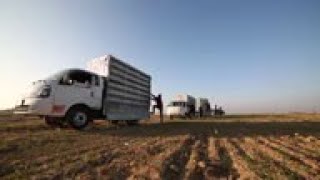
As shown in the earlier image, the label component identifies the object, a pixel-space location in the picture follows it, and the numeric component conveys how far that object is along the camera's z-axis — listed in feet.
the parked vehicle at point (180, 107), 47.15
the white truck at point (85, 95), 17.19
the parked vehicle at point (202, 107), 57.63
